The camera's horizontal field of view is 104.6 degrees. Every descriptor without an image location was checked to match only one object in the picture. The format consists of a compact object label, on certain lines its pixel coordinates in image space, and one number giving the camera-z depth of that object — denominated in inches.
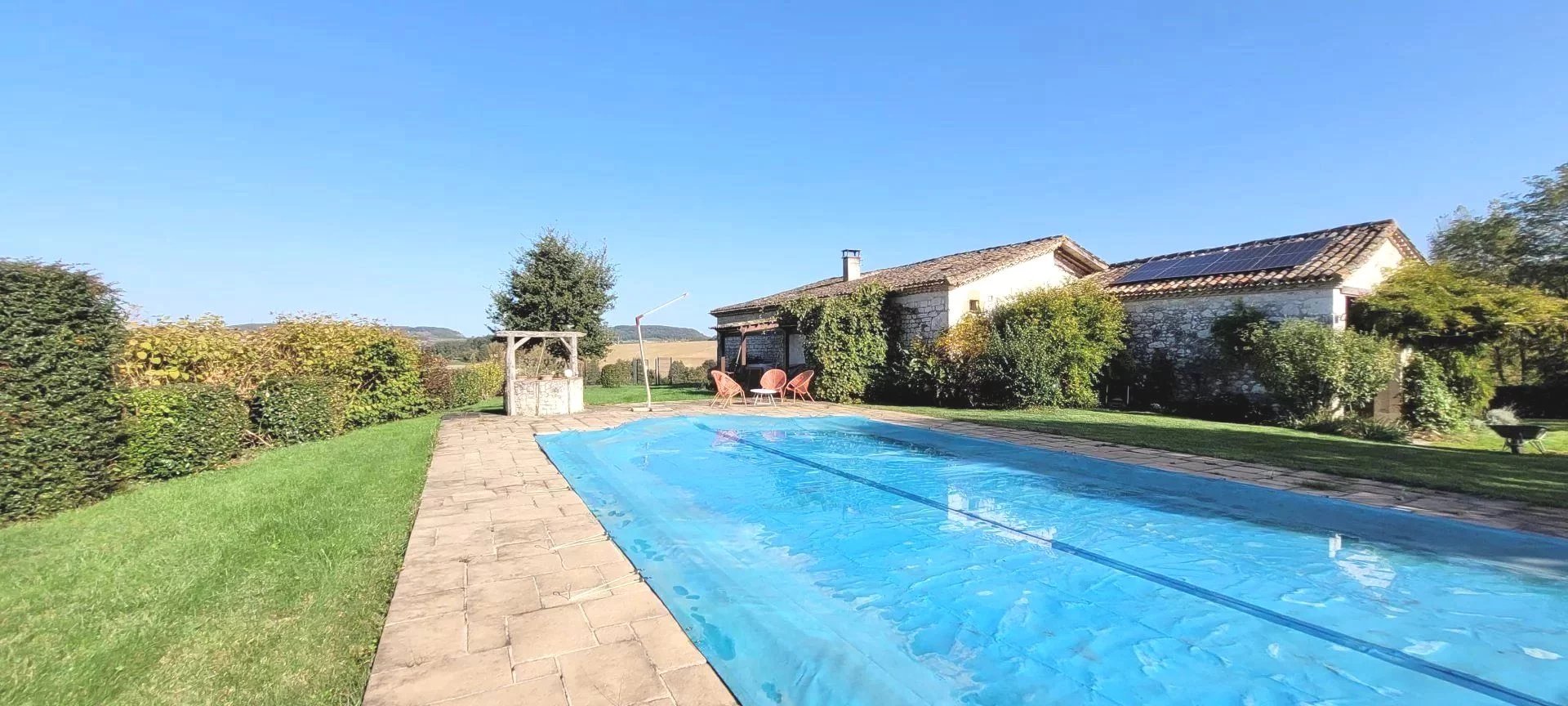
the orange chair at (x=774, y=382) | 647.8
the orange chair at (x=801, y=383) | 641.0
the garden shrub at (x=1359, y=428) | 419.8
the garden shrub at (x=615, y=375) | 1040.2
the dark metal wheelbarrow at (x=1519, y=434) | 344.9
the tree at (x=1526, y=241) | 770.2
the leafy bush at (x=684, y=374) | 1076.5
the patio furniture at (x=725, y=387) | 637.3
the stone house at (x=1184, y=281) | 508.4
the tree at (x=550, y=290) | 828.0
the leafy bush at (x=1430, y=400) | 466.9
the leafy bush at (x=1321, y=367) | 452.4
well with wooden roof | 513.0
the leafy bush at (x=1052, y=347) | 547.2
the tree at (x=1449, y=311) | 465.7
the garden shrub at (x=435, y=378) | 592.4
